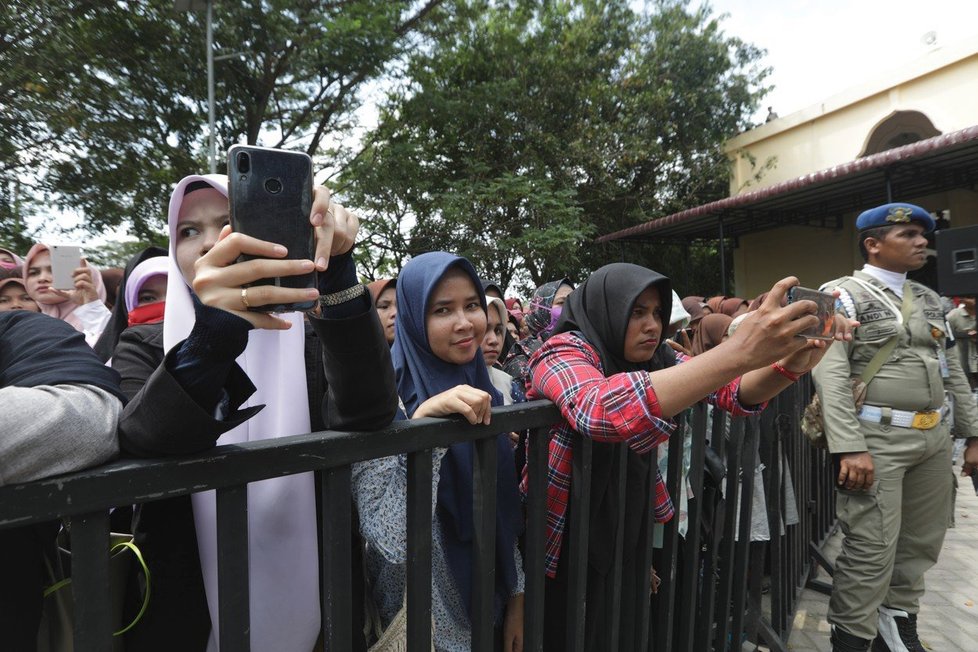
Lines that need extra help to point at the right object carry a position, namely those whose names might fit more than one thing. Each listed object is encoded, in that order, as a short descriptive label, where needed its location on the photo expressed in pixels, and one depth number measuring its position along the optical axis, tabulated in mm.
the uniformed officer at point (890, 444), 2744
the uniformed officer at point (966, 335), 6054
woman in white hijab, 795
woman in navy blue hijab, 1354
